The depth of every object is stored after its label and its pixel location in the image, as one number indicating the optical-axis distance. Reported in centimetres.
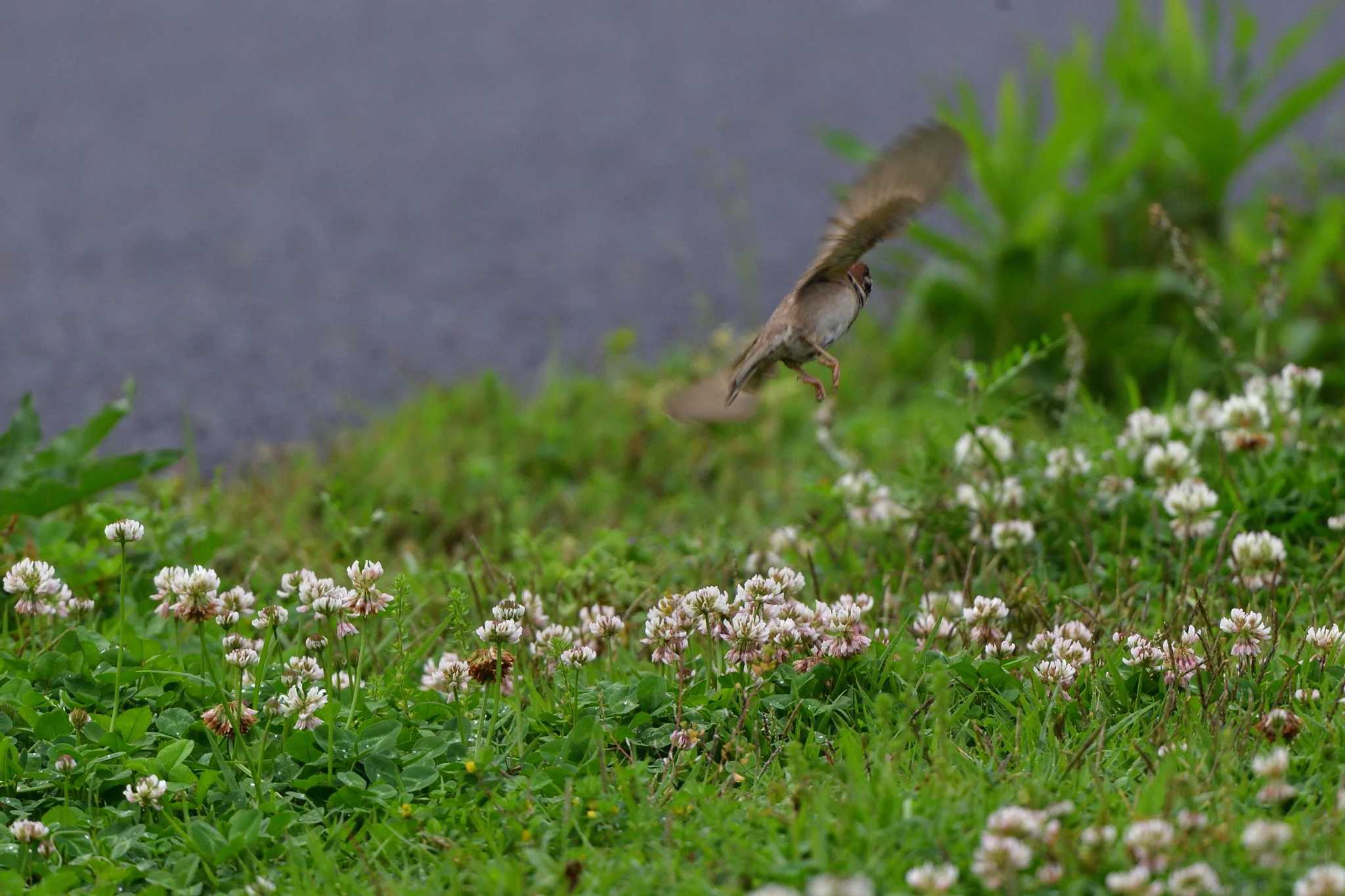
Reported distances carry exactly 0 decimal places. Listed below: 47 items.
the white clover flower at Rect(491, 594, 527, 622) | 544
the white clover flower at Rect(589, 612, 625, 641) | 583
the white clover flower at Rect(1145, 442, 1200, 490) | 737
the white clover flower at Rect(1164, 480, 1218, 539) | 684
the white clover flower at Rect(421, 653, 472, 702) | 551
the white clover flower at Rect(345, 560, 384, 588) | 548
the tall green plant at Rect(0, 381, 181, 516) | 763
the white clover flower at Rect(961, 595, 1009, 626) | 591
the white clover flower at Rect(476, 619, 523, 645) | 537
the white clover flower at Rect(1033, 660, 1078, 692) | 547
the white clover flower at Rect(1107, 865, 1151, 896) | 400
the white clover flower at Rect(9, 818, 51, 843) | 485
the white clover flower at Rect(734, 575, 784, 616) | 556
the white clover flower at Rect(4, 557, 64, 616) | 555
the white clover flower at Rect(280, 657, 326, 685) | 557
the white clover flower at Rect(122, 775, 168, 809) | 512
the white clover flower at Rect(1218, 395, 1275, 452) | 741
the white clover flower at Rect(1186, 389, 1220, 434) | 773
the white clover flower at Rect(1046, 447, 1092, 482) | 754
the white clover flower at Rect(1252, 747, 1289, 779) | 441
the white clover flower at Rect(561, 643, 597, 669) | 557
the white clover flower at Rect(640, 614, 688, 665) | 563
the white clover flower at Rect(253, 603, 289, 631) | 544
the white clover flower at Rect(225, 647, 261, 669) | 546
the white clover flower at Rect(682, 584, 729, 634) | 548
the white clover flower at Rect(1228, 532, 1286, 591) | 644
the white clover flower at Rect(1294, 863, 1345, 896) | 381
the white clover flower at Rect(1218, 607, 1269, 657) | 557
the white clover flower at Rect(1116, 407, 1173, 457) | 770
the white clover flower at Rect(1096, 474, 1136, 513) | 748
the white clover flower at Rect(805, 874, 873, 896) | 370
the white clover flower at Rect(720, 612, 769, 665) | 550
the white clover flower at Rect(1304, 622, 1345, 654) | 553
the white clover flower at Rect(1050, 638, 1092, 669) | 558
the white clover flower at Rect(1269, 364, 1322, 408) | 751
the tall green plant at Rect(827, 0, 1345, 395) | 1123
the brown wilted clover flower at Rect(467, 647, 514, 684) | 542
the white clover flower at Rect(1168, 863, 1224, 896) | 400
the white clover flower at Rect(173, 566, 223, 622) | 529
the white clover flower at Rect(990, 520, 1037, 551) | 725
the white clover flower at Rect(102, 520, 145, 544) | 536
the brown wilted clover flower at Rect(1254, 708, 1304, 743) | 498
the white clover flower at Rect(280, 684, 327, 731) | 538
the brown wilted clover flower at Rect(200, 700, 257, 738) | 541
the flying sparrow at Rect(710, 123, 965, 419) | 543
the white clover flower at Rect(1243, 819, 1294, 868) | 399
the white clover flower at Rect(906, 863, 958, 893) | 399
